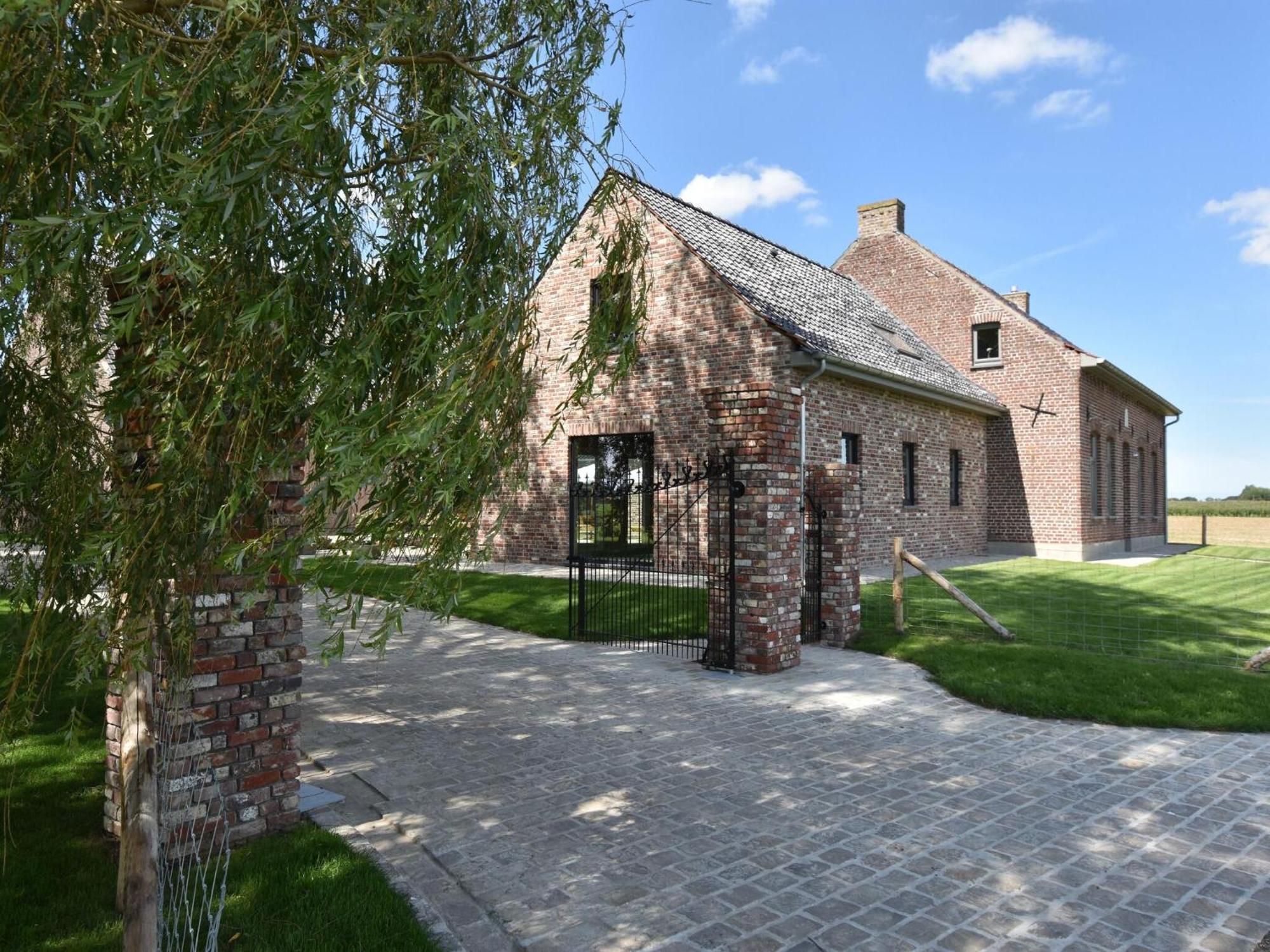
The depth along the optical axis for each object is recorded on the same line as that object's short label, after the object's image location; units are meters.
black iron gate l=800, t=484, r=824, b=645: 9.31
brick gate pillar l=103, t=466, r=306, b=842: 3.73
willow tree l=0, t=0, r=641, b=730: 2.21
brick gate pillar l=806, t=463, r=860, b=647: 9.19
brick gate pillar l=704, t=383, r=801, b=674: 7.75
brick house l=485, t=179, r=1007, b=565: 14.17
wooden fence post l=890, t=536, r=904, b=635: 9.41
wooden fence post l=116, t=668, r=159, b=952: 2.49
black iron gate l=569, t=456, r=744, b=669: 8.07
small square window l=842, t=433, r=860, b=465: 15.55
